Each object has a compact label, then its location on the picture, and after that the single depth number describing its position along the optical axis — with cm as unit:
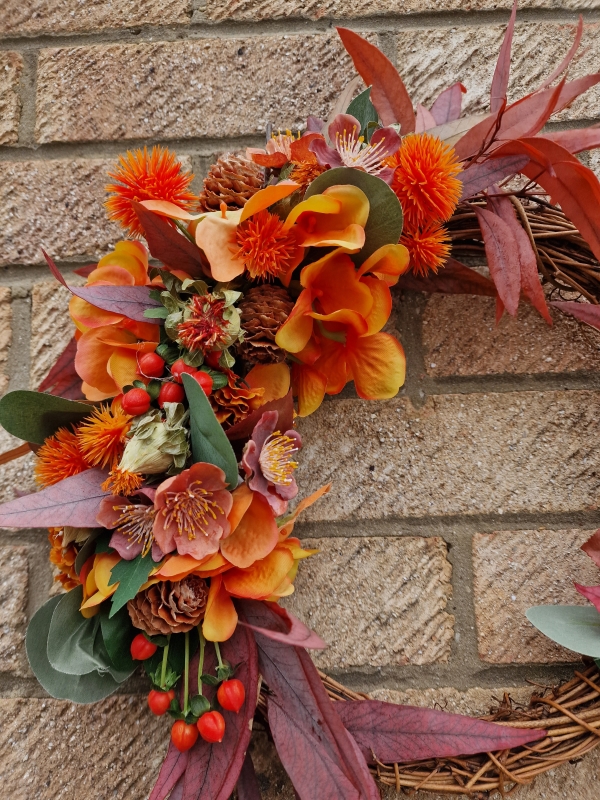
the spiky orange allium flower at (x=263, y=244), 58
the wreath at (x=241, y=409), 56
